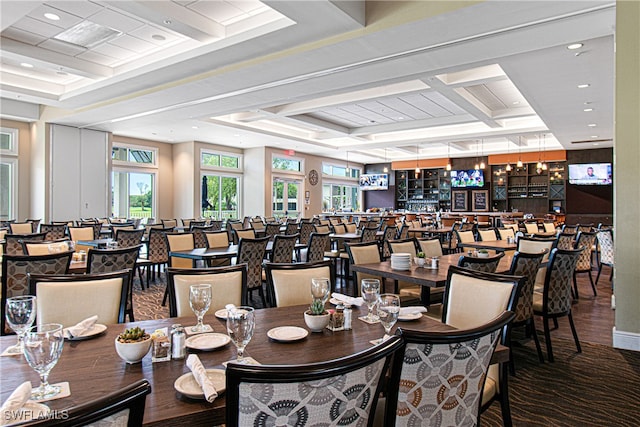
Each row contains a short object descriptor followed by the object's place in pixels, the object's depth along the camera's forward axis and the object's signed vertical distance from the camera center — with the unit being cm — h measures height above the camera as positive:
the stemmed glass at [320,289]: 187 -35
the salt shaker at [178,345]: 149 -49
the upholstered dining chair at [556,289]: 337 -66
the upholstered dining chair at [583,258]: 567 -65
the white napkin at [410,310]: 205 -50
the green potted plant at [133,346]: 141 -46
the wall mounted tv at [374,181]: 1813 +142
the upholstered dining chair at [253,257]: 456 -50
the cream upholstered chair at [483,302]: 188 -47
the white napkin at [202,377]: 113 -50
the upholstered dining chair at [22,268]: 309 -42
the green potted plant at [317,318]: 177 -46
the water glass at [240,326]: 137 -38
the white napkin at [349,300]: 225 -50
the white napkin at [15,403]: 99 -47
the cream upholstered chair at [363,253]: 393 -40
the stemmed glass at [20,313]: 146 -36
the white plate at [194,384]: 117 -52
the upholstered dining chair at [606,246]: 624 -54
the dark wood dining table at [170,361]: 113 -53
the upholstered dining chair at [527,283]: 319 -57
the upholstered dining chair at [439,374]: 119 -51
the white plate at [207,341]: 157 -51
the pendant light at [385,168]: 1845 +202
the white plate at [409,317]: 197 -51
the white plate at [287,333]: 168 -51
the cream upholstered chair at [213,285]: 227 -41
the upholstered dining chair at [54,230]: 672 -27
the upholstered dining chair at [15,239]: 487 -30
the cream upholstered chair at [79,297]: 200 -42
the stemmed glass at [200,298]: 171 -36
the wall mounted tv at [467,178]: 1571 +134
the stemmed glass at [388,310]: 169 -41
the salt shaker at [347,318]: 185 -48
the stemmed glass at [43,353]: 115 -40
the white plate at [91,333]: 166 -50
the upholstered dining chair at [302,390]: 90 -42
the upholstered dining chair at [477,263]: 298 -37
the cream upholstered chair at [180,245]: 541 -42
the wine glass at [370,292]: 192 -38
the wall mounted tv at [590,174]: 1324 +126
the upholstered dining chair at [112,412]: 68 -35
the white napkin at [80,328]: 166 -48
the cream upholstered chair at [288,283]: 253 -44
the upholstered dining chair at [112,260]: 356 -42
